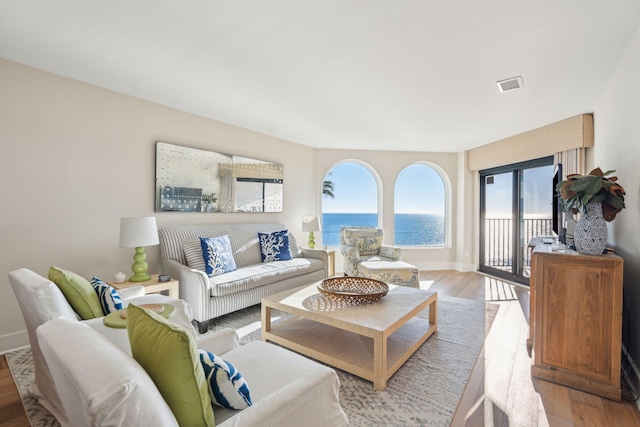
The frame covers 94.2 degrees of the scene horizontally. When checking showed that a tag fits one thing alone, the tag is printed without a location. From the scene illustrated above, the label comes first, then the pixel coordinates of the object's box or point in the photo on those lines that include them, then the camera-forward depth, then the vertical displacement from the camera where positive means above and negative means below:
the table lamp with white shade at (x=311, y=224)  4.75 -0.17
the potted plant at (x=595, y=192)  1.93 +0.15
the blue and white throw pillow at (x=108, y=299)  1.72 -0.51
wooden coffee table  2.00 -1.00
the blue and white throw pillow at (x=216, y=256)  3.18 -0.48
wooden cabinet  1.86 -0.70
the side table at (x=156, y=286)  2.67 -0.67
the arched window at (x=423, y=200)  6.03 +0.29
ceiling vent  2.66 +1.21
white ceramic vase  1.96 -0.11
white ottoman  3.73 -0.76
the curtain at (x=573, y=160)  3.63 +0.68
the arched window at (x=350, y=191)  5.88 +0.46
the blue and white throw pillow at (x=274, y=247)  4.00 -0.46
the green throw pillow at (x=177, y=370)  0.84 -0.45
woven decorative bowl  2.41 -0.67
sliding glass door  4.46 +0.03
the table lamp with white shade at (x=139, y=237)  2.68 -0.23
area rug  1.71 -1.15
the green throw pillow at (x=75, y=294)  1.62 -0.45
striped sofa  2.87 -0.67
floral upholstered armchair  4.41 -0.51
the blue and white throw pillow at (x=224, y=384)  1.00 -0.58
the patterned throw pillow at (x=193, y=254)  3.16 -0.45
